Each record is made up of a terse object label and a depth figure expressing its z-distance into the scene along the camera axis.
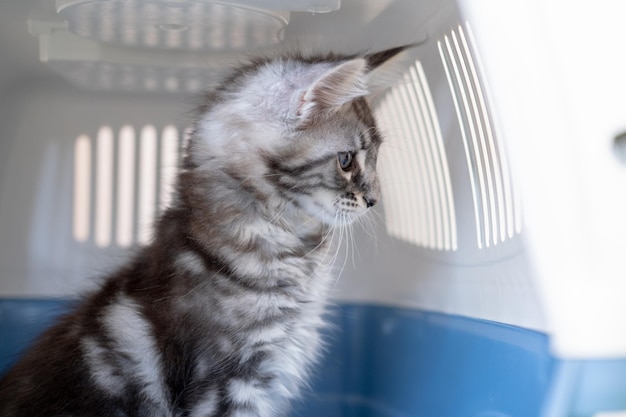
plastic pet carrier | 0.55
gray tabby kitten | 0.66
